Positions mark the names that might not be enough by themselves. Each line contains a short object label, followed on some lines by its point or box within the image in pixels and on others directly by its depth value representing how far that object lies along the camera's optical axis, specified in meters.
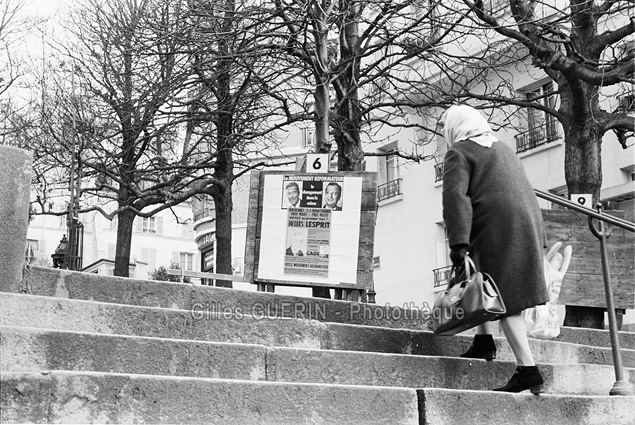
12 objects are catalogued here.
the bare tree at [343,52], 13.13
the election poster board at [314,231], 10.58
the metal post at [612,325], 6.94
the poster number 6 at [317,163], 10.89
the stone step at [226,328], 5.90
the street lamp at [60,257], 19.06
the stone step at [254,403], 4.30
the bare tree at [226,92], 13.79
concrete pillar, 6.74
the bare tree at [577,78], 12.62
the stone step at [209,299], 6.96
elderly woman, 6.13
